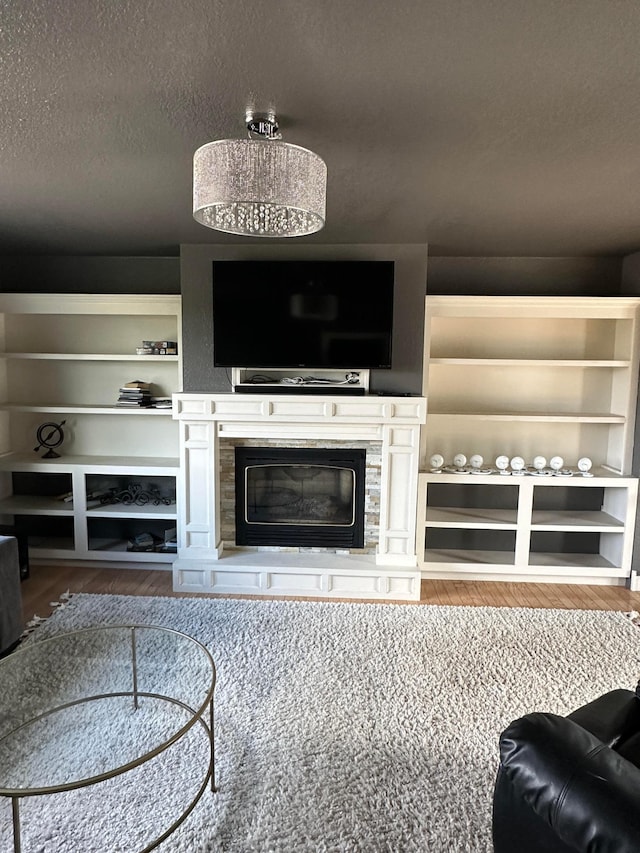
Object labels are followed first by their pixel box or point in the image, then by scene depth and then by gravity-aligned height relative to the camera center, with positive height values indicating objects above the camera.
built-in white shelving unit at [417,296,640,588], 3.88 -0.41
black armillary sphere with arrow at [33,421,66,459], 4.44 -0.54
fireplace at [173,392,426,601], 3.66 -0.78
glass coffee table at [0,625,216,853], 2.01 -1.45
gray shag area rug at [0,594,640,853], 1.86 -1.55
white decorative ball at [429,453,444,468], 3.99 -0.62
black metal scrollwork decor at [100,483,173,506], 4.33 -1.01
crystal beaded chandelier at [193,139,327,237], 1.59 +0.61
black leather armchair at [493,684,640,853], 1.09 -0.90
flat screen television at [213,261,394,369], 3.57 +0.43
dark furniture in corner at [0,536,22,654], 2.92 -1.25
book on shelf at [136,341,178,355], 4.13 +0.19
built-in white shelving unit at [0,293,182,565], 4.18 -0.46
